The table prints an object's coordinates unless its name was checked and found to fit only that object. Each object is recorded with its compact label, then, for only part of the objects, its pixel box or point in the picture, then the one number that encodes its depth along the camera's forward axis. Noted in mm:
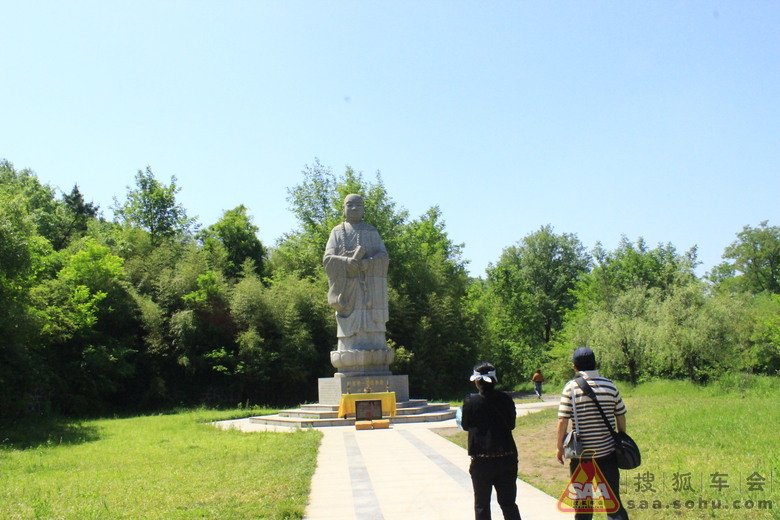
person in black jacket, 4535
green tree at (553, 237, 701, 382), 23656
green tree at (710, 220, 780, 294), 42938
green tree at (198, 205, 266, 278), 34188
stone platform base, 14562
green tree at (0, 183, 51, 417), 14242
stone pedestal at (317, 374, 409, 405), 16156
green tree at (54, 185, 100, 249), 31422
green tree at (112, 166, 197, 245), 35344
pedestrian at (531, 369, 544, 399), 21375
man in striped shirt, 4355
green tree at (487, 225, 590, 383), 36156
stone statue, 16984
